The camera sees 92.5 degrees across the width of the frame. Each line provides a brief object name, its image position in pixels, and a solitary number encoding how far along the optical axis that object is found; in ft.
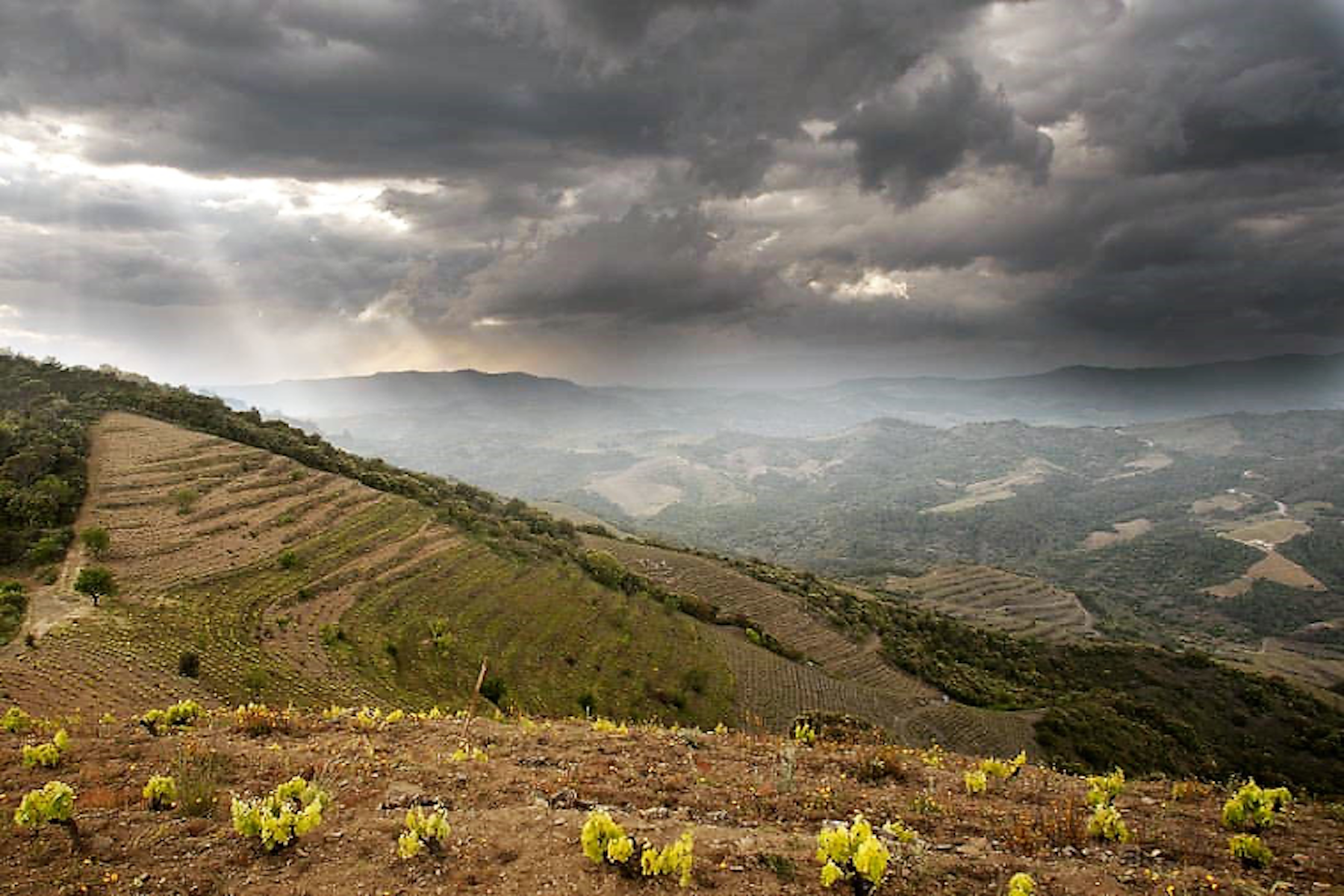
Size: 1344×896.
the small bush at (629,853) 24.72
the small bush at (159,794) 31.96
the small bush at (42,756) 37.06
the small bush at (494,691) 137.18
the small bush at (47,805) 27.63
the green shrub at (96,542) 124.88
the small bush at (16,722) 45.03
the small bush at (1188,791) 40.24
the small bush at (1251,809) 32.73
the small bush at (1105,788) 35.60
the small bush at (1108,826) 31.37
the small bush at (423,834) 26.66
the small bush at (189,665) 96.78
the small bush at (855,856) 22.63
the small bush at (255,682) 98.07
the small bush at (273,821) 27.32
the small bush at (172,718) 46.80
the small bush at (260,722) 47.62
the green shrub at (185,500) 155.50
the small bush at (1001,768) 43.91
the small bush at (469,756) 42.22
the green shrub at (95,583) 108.68
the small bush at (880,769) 42.37
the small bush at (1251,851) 28.35
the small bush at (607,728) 52.75
